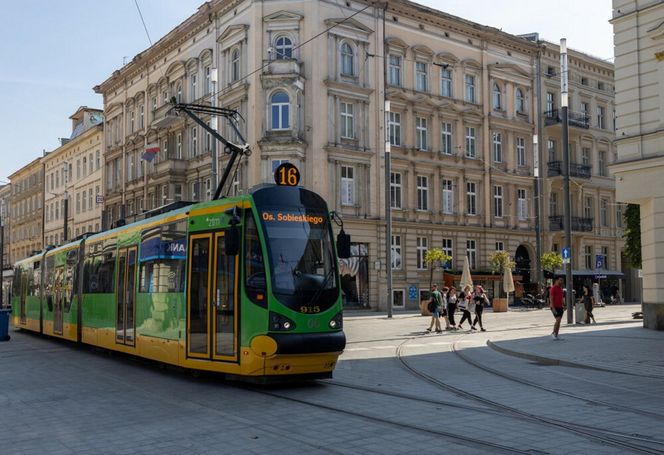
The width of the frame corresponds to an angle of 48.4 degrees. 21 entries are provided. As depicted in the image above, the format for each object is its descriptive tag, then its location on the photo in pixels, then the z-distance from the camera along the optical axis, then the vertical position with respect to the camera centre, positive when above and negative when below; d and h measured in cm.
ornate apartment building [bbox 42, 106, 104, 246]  6248 +906
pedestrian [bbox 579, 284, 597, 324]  2686 -106
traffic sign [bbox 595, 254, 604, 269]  5222 +85
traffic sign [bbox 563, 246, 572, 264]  2732 +71
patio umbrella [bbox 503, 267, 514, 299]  4138 -46
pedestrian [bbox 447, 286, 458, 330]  2619 -106
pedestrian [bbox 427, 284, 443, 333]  2448 -105
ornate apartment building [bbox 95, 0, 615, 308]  3925 +931
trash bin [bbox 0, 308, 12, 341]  2403 -148
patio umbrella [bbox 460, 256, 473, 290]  3872 -10
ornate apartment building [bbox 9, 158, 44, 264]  7669 +751
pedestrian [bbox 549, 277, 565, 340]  1942 -76
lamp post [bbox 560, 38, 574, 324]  2667 +341
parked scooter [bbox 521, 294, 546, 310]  4369 -163
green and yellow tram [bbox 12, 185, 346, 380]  1106 -18
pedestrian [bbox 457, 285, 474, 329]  2511 -101
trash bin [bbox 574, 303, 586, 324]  2748 -149
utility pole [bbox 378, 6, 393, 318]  3538 +267
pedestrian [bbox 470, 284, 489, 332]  2536 -110
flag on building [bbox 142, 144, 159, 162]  3906 +655
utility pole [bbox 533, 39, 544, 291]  4850 +796
